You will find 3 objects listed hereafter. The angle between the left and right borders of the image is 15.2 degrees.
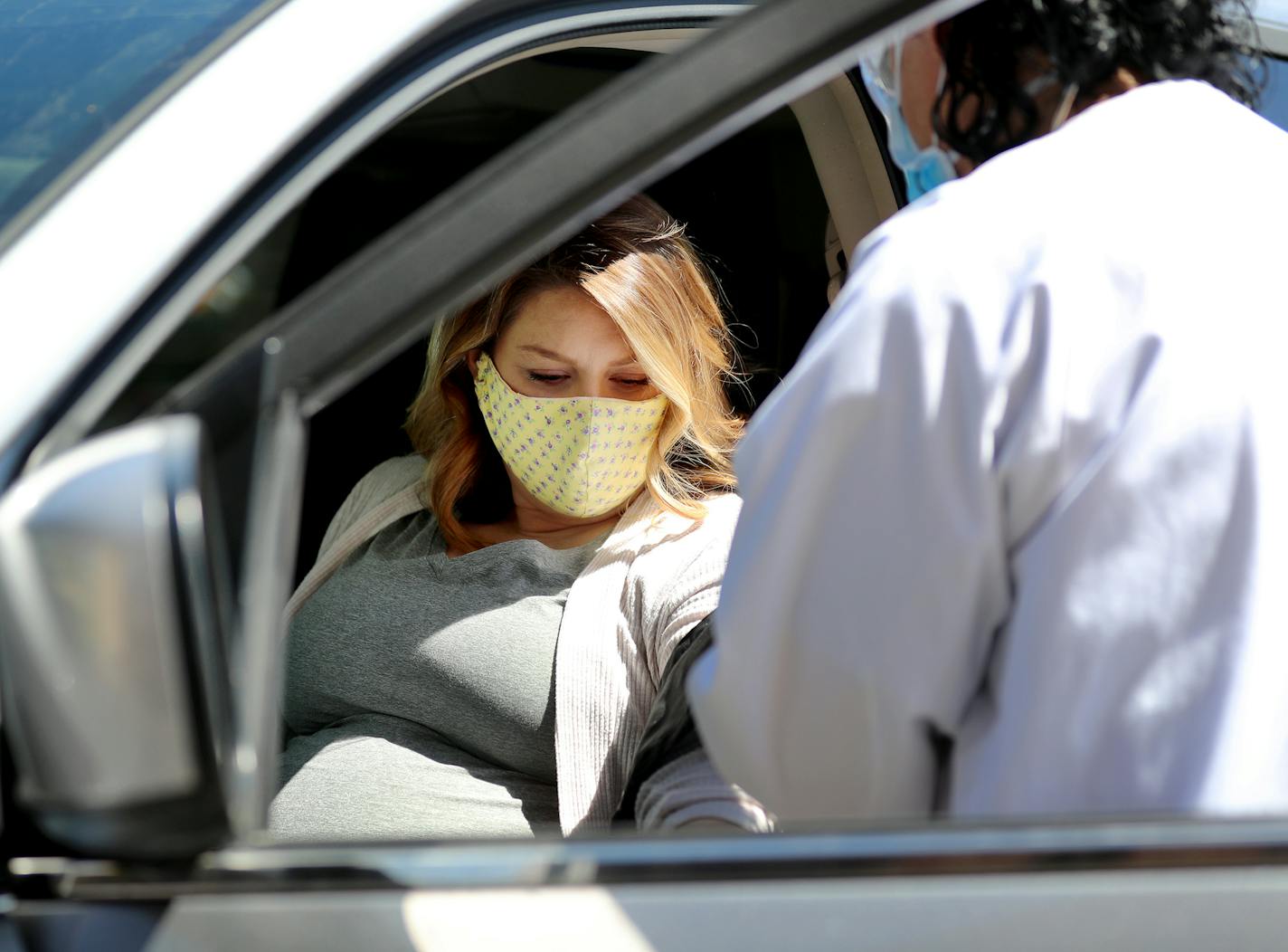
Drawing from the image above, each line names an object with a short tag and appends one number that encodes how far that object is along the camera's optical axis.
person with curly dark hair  2.83
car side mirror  2.12
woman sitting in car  3.41
